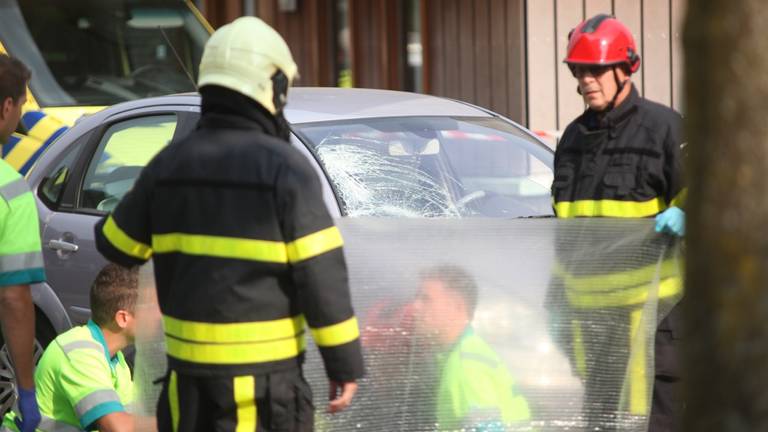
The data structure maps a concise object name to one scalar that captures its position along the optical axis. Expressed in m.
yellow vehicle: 20.75
